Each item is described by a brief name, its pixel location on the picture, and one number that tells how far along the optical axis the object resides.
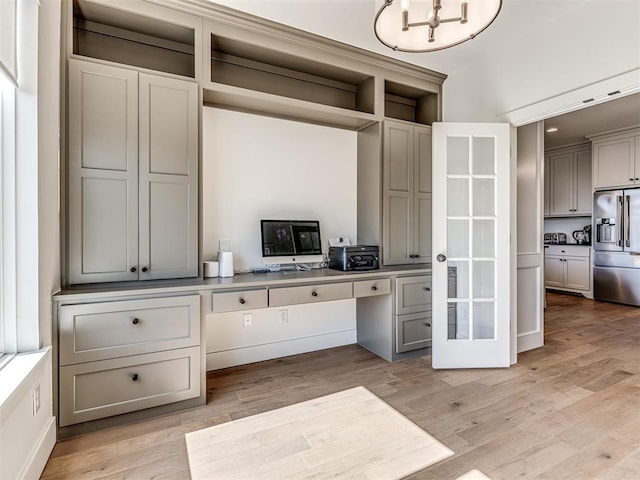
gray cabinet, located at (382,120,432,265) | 3.19
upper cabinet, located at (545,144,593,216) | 5.87
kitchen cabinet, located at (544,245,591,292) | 5.71
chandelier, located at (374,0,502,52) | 1.56
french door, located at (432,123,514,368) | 2.87
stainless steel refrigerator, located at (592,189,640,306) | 4.98
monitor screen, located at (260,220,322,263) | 2.92
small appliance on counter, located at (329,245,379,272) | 2.96
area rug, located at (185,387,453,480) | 1.60
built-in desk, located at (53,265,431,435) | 1.90
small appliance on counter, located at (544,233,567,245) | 6.39
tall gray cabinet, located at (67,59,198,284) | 2.06
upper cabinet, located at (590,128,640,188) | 5.05
